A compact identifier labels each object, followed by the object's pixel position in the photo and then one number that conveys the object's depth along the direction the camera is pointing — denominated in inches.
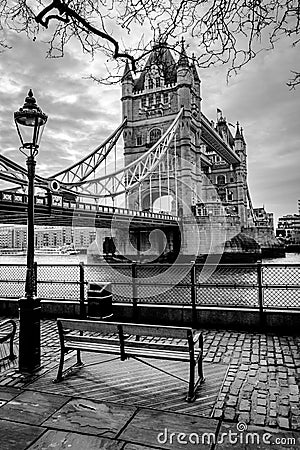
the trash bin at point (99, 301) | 235.3
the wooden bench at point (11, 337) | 163.8
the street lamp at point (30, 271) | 156.0
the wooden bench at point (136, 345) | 127.0
